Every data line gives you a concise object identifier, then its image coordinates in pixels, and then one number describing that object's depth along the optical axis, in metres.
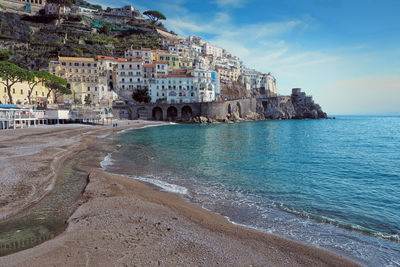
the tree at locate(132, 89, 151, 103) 79.12
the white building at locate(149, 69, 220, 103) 81.56
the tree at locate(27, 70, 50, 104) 47.94
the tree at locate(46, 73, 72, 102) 54.59
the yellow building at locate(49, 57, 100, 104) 70.81
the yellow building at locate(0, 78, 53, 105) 47.81
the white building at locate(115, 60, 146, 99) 79.00
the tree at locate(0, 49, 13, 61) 67.49
